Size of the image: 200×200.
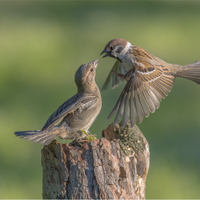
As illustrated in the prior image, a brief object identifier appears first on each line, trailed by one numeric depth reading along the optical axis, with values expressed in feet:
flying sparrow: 38.78
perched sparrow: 32.73
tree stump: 29.25
